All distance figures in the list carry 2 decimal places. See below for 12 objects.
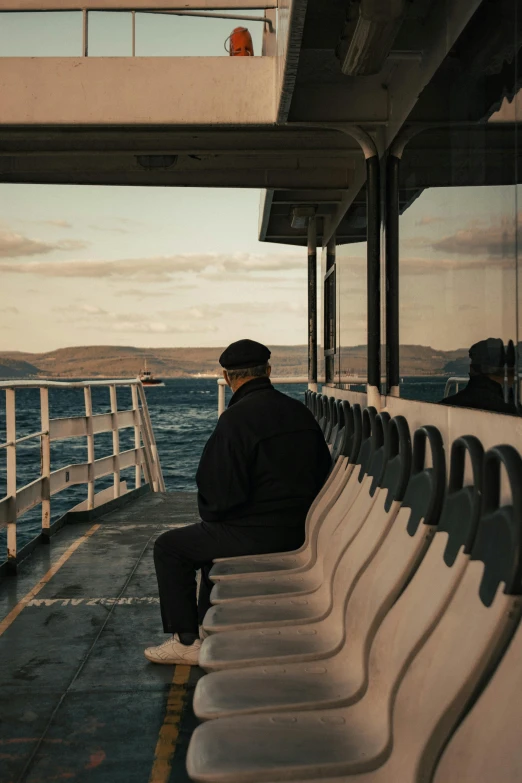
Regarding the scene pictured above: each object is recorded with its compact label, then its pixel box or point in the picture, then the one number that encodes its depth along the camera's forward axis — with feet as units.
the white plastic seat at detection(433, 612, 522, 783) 5.24
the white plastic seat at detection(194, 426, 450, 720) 8.02
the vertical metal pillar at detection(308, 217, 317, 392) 29.89
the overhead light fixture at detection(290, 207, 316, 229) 26.99
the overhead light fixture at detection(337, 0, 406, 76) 10.66
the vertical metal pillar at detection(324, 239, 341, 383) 25.29
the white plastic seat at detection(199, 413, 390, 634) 10.03
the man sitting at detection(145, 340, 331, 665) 13.41
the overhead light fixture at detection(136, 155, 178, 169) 19.98
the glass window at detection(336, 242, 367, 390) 18.48
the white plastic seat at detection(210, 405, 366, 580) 12.49
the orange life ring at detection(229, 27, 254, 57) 16.26
